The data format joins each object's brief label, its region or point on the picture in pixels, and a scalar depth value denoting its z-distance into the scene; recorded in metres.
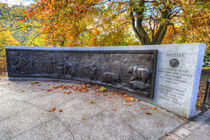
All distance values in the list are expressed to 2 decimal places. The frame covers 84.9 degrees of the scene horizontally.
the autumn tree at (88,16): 5.59
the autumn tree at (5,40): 17.15
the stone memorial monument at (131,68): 2.97
